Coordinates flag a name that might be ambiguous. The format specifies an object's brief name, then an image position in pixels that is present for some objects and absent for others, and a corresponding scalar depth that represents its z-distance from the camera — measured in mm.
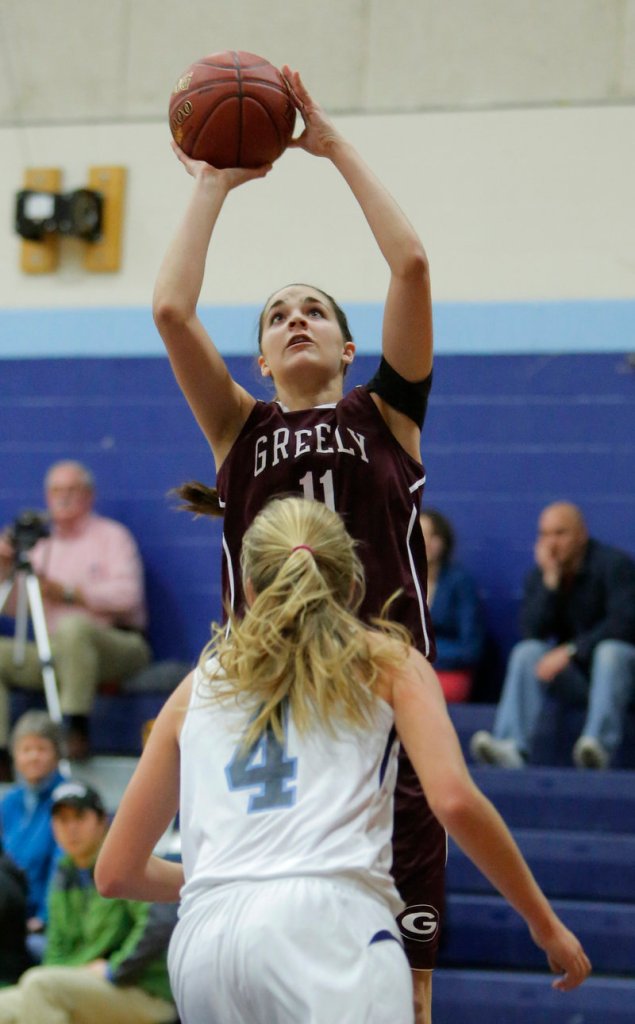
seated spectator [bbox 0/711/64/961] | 13422
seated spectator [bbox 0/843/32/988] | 11766
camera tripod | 15812
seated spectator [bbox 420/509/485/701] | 16141
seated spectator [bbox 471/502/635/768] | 14414
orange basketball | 7301
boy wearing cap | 10977
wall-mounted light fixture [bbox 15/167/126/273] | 18156
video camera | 16516
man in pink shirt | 15961
